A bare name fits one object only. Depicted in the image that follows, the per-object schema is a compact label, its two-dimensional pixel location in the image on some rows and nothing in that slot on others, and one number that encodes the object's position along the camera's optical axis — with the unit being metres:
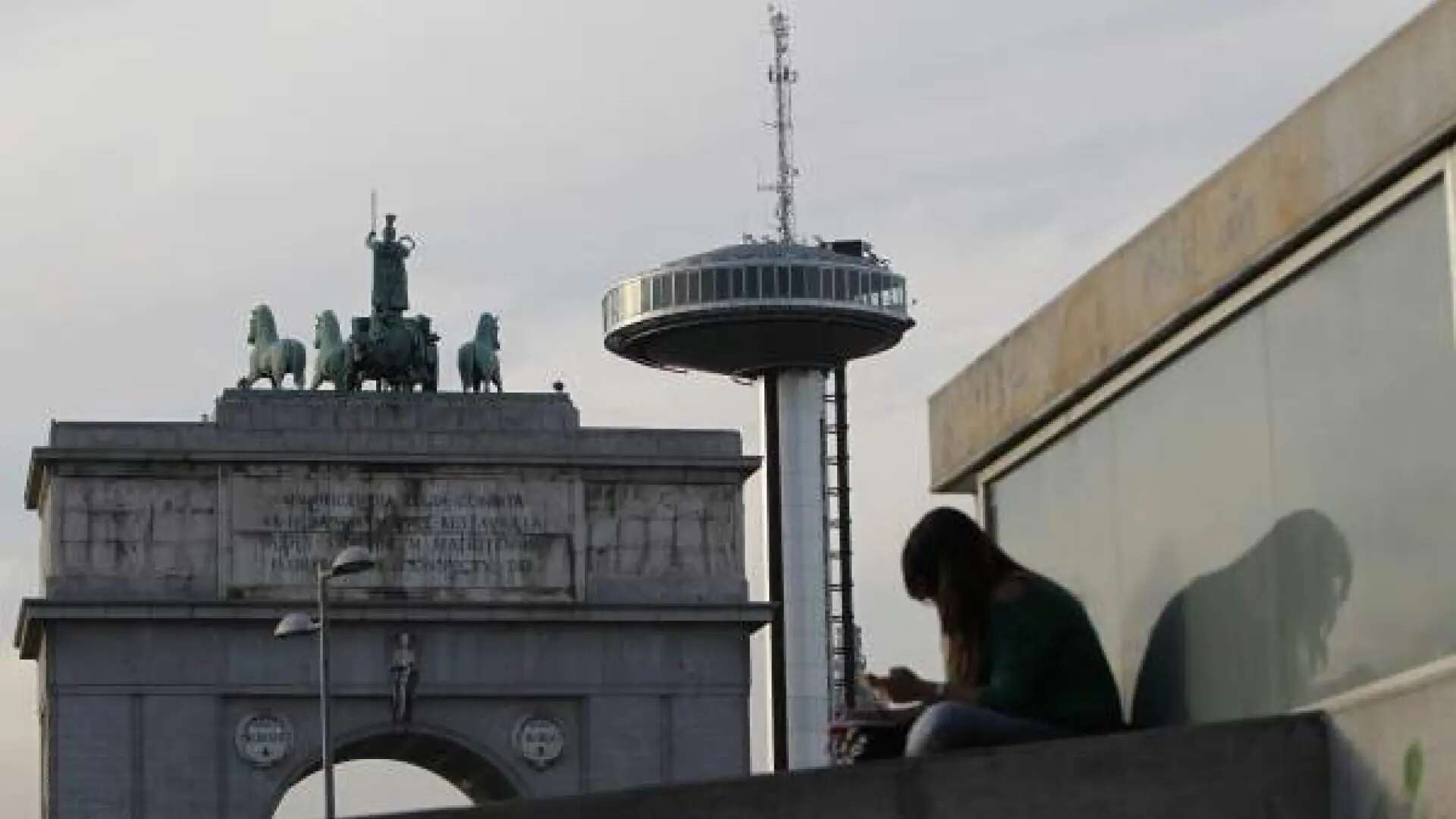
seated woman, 11.70
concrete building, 10.88
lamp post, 51.06
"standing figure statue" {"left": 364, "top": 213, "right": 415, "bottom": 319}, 94.88
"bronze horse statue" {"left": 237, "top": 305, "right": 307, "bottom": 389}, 93.25
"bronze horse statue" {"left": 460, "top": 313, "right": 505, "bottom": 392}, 93.00
